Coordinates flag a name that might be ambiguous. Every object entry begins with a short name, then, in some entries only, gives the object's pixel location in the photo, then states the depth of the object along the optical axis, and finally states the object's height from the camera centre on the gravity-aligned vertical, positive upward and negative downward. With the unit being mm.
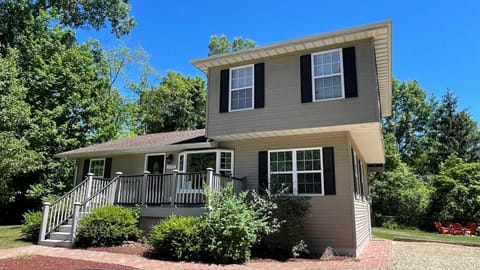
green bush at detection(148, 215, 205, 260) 7910 -1329
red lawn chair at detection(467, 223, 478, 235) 17016 -1964
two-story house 8992 +1750
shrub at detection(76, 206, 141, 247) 9203 -1237
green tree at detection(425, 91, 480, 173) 30828 +5440
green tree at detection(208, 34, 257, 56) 33281 +14785
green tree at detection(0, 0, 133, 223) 17609 +6221
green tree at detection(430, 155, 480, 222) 18453 -193
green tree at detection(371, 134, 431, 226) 20514 -378
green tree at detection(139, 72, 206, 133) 28609 +7274
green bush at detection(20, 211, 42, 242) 10305 -1405
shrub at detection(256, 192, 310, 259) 8688 -1070
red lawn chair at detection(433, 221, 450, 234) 17375 -2073
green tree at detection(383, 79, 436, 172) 33719 +7580
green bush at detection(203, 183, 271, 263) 7734 -1025
